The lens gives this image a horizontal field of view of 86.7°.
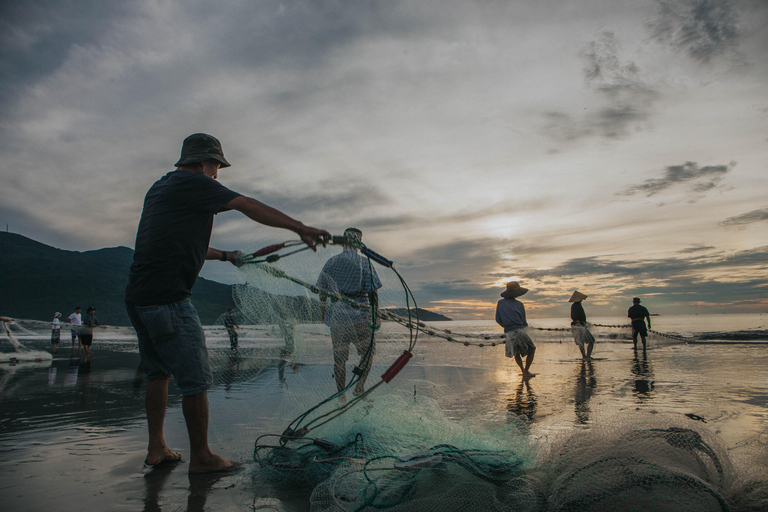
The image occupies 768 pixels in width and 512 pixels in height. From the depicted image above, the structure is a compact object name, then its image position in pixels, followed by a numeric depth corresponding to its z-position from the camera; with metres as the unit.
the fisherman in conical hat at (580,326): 12.14
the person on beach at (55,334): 15.98
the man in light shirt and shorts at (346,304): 3.53
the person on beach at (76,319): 14.86
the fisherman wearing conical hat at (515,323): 8.16
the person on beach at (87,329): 13.52
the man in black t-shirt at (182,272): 2.67
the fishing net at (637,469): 1.76
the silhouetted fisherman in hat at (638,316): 13.47
